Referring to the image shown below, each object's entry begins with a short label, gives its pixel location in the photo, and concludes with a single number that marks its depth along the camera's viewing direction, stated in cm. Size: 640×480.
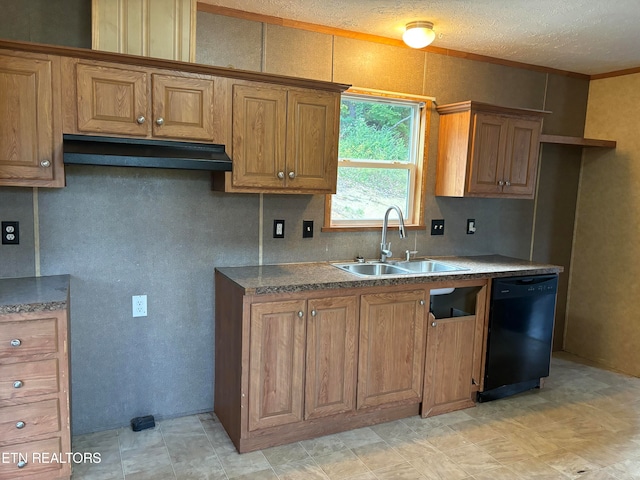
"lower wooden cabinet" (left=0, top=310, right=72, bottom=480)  204
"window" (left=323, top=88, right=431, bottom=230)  331
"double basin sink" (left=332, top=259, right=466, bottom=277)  322
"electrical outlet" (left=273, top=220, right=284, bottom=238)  308
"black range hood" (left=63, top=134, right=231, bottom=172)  215
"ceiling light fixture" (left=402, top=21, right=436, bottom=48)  294
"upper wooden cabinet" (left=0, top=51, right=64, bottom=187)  216
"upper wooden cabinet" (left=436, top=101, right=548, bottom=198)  334
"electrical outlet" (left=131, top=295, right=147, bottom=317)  277
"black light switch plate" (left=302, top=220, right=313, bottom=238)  317
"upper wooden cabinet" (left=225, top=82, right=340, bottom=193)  262
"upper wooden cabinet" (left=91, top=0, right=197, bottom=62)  236
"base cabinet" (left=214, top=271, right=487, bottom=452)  254
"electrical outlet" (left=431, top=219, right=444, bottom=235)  365
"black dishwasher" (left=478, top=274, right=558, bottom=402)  316
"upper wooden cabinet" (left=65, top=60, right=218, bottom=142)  227
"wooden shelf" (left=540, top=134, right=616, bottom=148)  371
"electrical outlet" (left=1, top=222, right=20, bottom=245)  245
